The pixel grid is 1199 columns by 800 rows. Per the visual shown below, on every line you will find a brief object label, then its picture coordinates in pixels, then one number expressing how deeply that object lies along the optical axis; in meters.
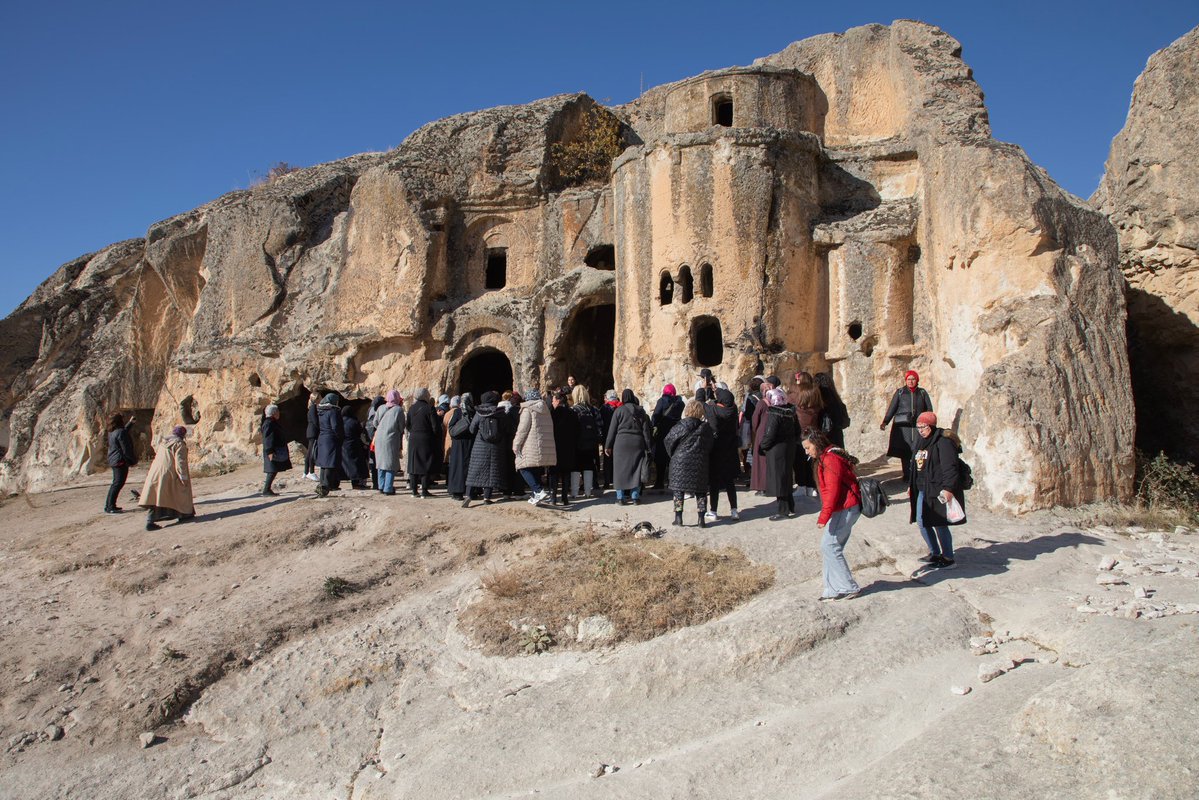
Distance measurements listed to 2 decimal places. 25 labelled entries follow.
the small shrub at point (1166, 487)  9.16
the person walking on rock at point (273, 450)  11.90
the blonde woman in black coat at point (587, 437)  10.31
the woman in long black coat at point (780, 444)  8.94
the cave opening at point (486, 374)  18.72
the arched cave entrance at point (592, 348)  17.64
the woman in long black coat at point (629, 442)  9.62
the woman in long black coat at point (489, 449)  9.88
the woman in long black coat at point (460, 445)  10.22
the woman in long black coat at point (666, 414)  10.29
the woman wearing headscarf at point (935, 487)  6.87
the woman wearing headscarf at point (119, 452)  11.42
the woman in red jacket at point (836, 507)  6.39
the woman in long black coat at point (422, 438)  10.87
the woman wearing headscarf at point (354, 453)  11.54
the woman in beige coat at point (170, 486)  10.41
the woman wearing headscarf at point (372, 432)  11.86
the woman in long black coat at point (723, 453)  8.92
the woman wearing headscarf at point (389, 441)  11.21
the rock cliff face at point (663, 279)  10.05
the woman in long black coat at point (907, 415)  9.41
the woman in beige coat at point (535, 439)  9.60
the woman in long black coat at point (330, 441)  11.49
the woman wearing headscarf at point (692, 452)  8.66
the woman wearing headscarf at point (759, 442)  9.61
